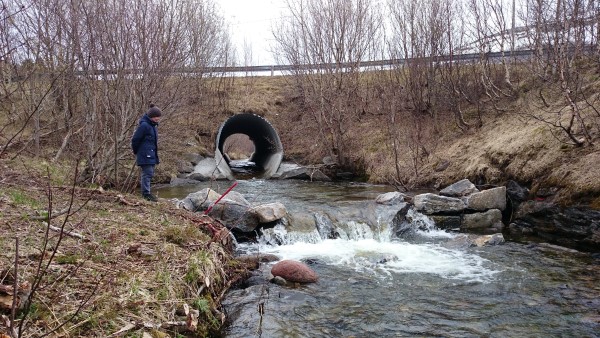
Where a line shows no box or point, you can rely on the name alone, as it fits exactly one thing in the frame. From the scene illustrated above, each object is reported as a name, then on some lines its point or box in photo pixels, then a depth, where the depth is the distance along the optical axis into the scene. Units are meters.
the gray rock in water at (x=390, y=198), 10.85
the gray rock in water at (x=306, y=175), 17.84
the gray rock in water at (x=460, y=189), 11.34
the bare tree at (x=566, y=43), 9.93
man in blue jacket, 8.17
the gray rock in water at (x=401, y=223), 9.88
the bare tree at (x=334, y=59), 18.66
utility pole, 14.29
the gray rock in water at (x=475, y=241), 8.58
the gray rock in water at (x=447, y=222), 10.18
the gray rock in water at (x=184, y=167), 17.92
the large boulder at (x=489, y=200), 10.20
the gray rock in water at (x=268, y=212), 9.06
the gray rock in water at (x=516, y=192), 10.00
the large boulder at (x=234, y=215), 8.78
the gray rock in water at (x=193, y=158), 18.78
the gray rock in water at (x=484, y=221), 9.86
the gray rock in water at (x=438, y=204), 10.38
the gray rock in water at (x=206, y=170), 17.55
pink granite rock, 6.22
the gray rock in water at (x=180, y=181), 16.20
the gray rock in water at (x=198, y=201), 9.05
